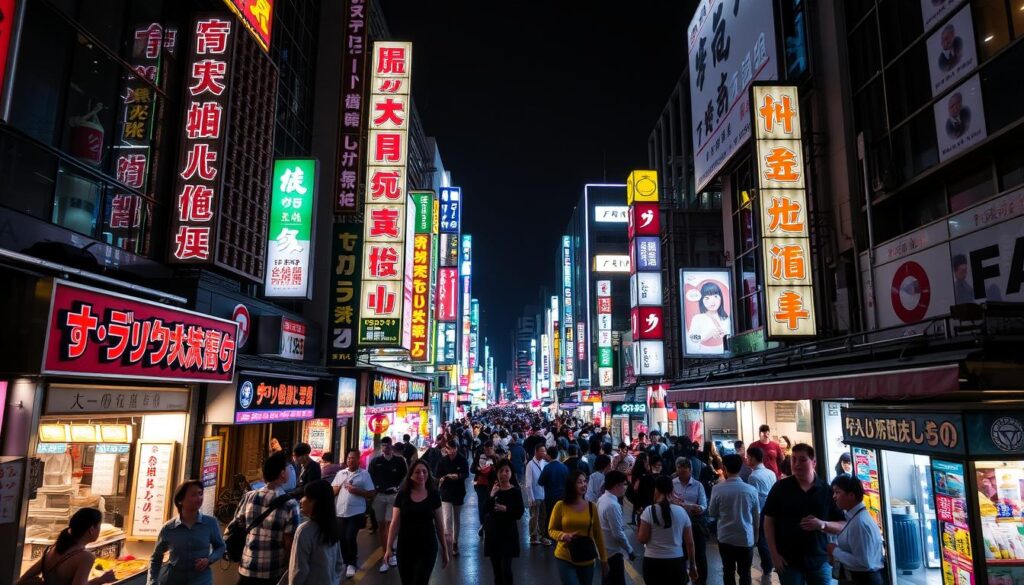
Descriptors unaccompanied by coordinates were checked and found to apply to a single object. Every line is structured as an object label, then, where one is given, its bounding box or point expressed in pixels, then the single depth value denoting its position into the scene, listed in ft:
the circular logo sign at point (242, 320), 44.27
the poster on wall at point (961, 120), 34.81
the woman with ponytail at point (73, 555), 14.98
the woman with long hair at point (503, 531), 25.22
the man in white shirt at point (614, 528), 21.70
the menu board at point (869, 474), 28.17
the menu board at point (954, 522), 20.84
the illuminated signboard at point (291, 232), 50.60
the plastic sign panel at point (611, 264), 204.85
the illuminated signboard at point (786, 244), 46.06
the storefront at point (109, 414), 23.58
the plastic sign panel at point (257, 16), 40.82
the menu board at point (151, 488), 33.35
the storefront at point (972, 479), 20.51
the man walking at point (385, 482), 36.81
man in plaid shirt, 18.35
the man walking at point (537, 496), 39.96
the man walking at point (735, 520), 24.32
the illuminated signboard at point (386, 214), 60.85
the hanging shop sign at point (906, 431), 21.35
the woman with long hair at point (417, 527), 22.66
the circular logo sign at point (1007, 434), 20.79
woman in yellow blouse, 20.35
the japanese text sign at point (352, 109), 58.80
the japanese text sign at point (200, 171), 36.91
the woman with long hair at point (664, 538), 20.40
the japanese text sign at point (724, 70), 58.13
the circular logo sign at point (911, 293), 38.96
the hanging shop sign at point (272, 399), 40.09
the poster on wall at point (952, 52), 35.42
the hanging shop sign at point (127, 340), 23.97
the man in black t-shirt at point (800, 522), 20.98
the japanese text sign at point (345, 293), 62.95
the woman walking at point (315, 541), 16.65
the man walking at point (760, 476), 30.86
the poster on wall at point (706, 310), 73.46
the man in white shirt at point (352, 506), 31.19
